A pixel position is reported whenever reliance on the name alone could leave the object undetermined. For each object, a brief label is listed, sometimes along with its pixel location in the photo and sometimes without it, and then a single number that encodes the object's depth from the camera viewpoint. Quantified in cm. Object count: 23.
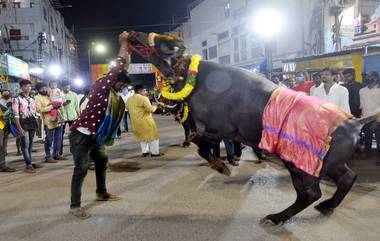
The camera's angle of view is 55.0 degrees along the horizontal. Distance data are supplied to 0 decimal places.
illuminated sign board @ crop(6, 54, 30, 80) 1558
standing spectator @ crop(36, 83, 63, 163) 787
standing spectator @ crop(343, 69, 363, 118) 718
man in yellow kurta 833
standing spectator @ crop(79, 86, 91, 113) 751
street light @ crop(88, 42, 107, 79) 3922
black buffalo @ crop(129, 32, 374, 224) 345
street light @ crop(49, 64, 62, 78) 2911
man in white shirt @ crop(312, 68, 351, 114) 625
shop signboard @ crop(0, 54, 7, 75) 1456
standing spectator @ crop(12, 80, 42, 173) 716
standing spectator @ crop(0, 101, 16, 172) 709
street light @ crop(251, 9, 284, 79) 1339
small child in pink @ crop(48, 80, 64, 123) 791
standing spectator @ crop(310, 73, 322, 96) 741
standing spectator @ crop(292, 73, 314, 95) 842
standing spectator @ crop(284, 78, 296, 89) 1082
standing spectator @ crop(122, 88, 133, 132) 1316
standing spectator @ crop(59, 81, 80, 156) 858
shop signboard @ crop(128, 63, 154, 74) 3284
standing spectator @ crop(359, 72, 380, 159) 680
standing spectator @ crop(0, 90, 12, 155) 834
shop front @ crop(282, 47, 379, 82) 1178
